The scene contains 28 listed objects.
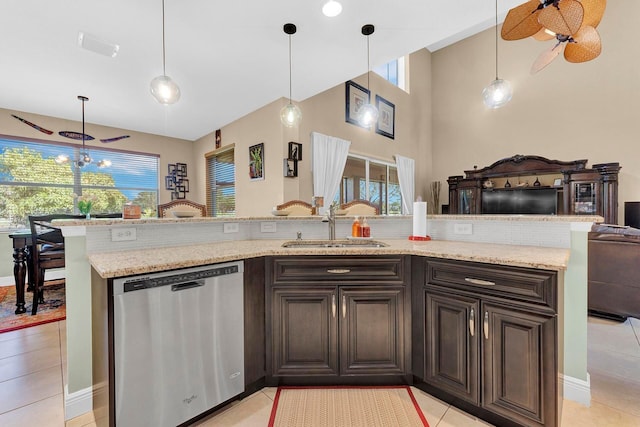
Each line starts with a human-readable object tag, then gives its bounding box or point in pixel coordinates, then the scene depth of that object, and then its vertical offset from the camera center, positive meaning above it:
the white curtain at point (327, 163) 4.41 +0.79
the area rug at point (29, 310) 2.76 -1.04
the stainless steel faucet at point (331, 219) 2.17 -0.05
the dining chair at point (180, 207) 3.28 +0.08
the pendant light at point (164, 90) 2.09 +0.92
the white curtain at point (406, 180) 6.21 +0.71
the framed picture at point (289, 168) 4.07 +0.64
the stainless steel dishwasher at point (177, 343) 1.24 -0.63
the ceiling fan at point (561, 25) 1.65 +1.20
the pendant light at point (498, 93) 2.50 +1.05
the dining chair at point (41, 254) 3.03 -0.42
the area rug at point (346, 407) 1.50 -1.10
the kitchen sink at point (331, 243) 2.01 -0.23
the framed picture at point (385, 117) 5.69 +1.95
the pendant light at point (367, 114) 2.92 +1.01
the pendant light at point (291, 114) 2.79 +0.97
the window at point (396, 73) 6.29 +3.18
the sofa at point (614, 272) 2.53 -0.58
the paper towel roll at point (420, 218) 2.09 -0.05
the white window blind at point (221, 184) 5.48 +0.59
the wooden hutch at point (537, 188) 4.93 +0.44
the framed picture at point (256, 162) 4.43 +0.82
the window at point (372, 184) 5.12 +0.56
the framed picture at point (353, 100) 4.95 +2.03
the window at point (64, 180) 4.40 +0.61
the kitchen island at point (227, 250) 1.38 -0.23
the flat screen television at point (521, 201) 5.50 +0.19
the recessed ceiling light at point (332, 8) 2.21 +1.62
